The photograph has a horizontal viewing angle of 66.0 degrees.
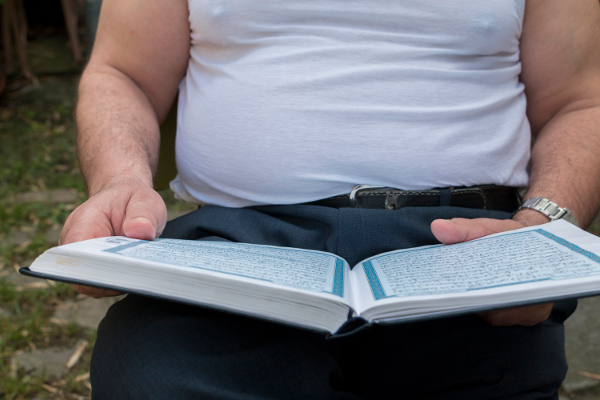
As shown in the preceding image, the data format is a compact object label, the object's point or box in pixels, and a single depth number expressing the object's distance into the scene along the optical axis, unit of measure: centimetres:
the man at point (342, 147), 71
